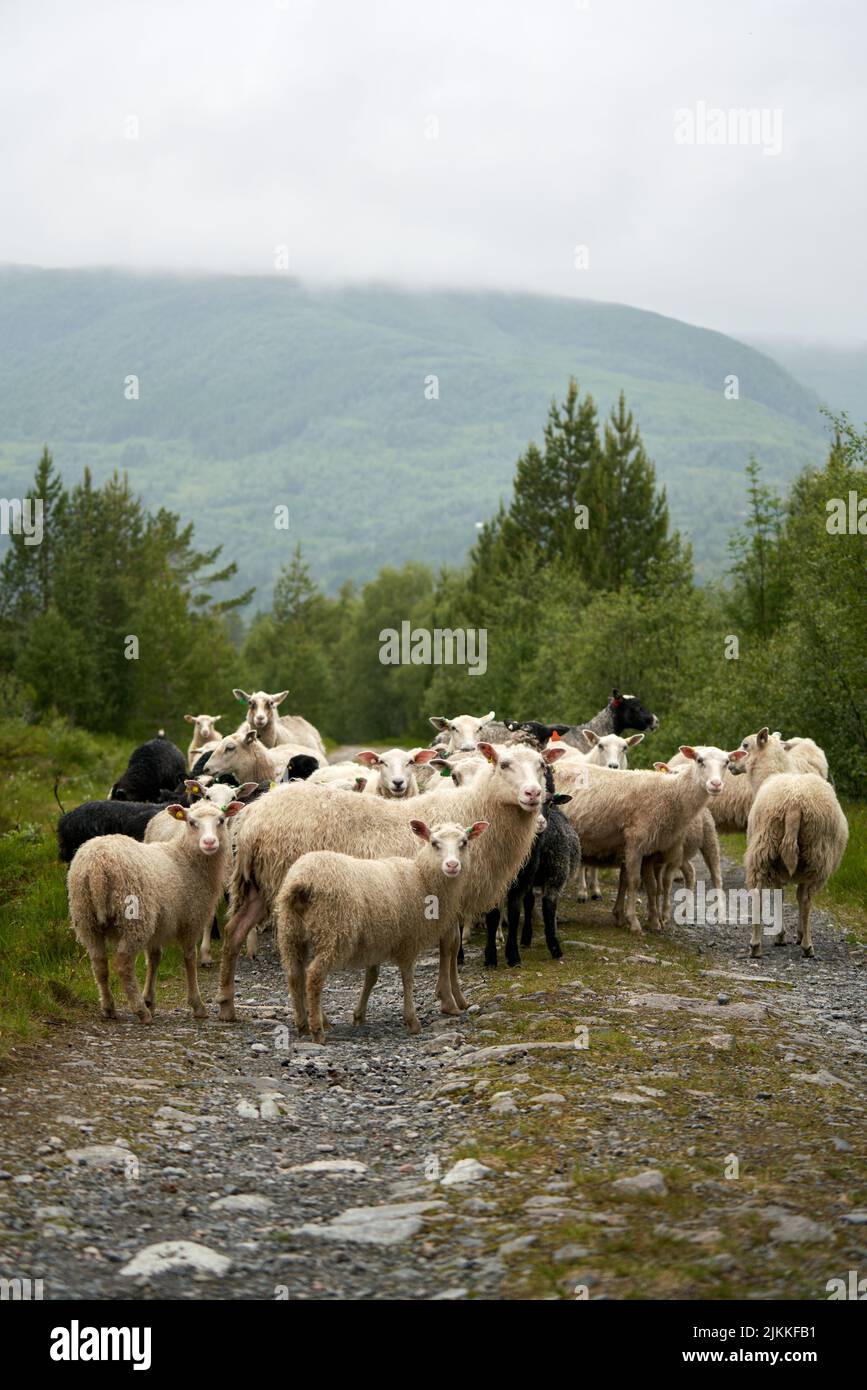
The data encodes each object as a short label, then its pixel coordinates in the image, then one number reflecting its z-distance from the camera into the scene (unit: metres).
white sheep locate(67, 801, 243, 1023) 10.07
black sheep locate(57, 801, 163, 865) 14.31
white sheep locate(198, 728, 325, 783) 18.05
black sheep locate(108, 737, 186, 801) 18.42
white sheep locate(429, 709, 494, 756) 16.81
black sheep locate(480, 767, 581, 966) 12.58
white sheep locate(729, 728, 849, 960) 14.05
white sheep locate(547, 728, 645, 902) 17.69
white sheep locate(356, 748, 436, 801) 13.62
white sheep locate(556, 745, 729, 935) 14.79
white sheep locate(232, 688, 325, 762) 20.52
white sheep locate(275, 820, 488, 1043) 9.66
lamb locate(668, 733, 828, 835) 18.69
